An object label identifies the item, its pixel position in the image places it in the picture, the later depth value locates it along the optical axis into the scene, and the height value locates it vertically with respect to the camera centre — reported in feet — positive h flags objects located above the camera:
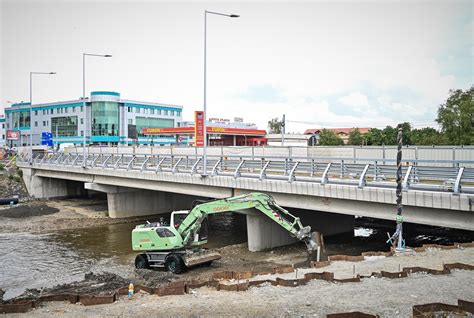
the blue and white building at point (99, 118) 322.34 +19.80
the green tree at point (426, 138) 164.35 +2.62
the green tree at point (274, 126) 467.93 +19.61
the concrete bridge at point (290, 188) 56.49 -7.34
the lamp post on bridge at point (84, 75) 128.53 +19.58
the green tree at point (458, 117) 152.15 +9.36
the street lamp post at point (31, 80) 153.00 +22.98
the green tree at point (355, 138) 283.28 +3.81
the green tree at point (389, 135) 248.11 +4.75
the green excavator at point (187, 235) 66.23 -13.46
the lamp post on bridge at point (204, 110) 82.21 +6.09
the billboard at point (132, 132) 302.04 +8.46
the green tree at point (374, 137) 256.11 +4.08
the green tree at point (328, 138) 274.36 +3.67
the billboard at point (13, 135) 309.90 +6.41
